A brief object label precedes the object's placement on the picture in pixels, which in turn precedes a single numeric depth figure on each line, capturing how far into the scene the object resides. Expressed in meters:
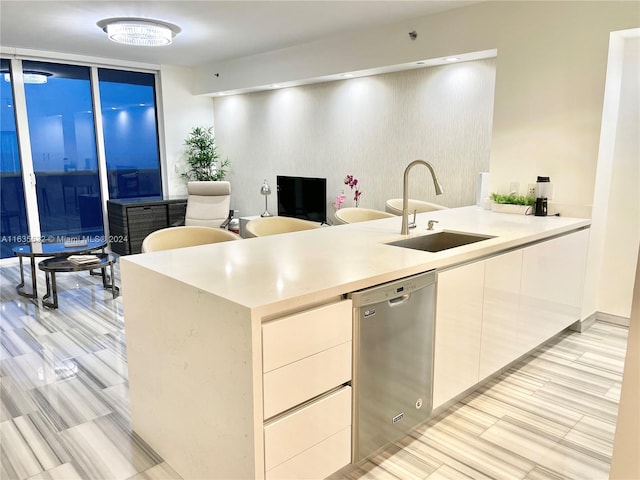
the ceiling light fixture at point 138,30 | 4.38
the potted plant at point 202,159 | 7.07
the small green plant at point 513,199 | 3.55
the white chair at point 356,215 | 3.68
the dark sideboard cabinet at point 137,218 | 6.02
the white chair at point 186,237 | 2.73
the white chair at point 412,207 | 4.26
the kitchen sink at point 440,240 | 2.67
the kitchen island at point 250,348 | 1.50
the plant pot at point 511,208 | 3.52
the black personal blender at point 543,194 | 3.44
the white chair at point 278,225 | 3.18
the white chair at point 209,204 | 5.92
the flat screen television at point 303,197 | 5.68
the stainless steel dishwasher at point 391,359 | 1.78
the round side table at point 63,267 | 4.08
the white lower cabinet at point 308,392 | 1.51
